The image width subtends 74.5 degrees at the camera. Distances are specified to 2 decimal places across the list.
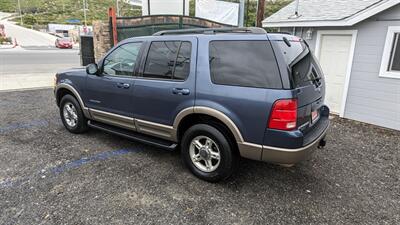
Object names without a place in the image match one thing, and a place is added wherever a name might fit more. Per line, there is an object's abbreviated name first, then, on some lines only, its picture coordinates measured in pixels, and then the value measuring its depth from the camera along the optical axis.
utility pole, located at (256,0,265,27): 8.96
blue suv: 2.81
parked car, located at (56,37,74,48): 36.47
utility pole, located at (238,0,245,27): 10.51
